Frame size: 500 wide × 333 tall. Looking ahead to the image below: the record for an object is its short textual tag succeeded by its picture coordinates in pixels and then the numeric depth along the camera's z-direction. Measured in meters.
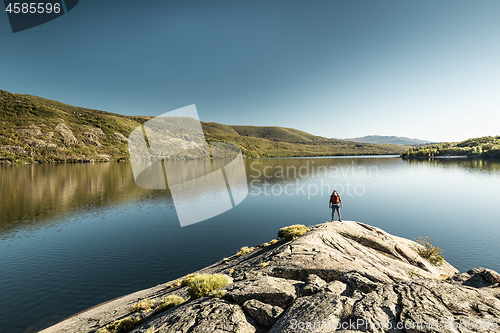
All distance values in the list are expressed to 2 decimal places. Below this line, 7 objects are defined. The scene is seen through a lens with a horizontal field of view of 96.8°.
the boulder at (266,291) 9.12
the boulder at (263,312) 8.27
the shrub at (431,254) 18.55
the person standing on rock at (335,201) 24.95
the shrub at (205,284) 10.88
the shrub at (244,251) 18.98
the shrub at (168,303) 11.00
